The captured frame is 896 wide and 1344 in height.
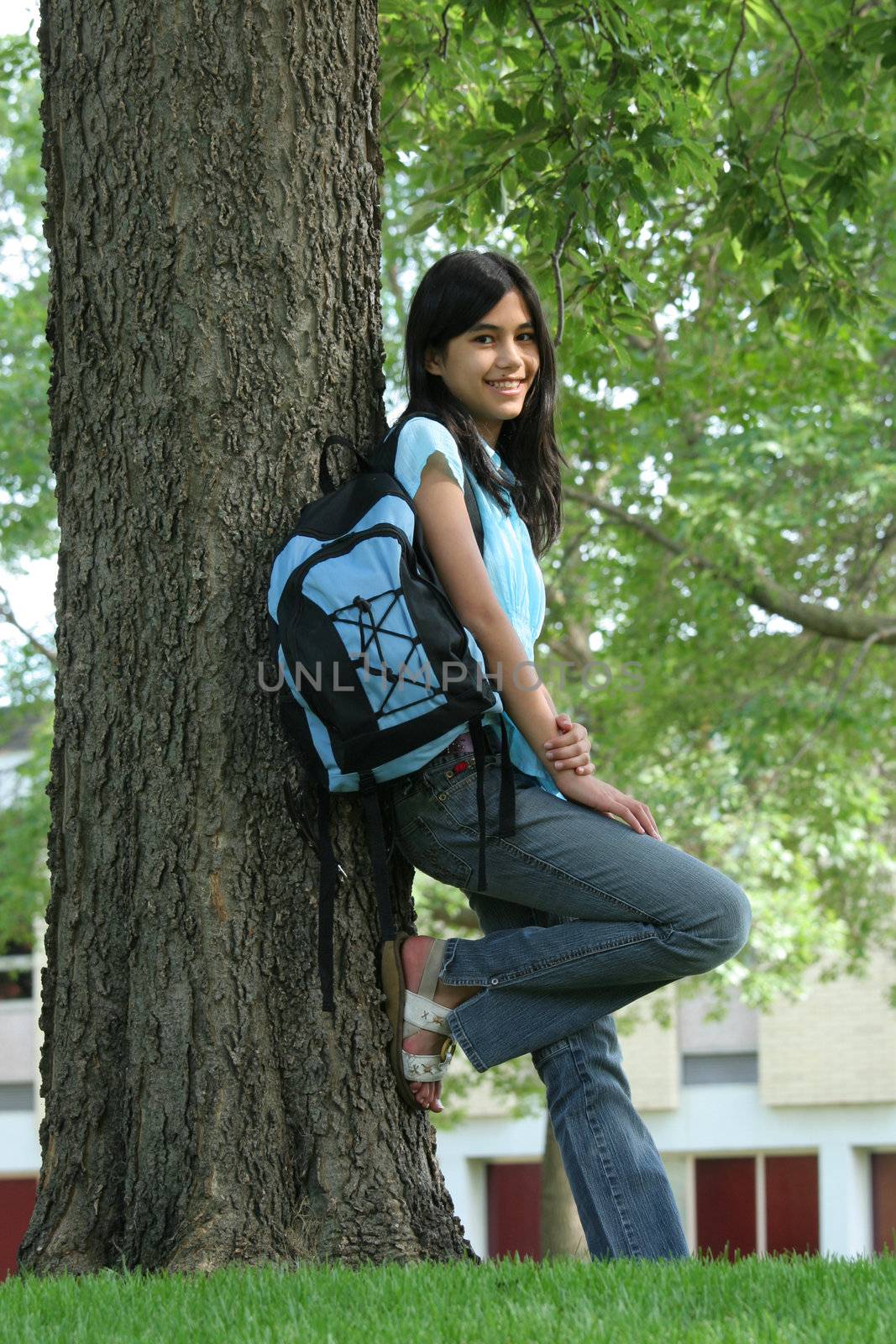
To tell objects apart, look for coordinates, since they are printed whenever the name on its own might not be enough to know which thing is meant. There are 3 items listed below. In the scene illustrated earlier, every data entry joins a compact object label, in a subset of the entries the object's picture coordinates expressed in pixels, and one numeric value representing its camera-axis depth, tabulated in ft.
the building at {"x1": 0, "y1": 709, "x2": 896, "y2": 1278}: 124.95
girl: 23.55
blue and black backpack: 22.42
